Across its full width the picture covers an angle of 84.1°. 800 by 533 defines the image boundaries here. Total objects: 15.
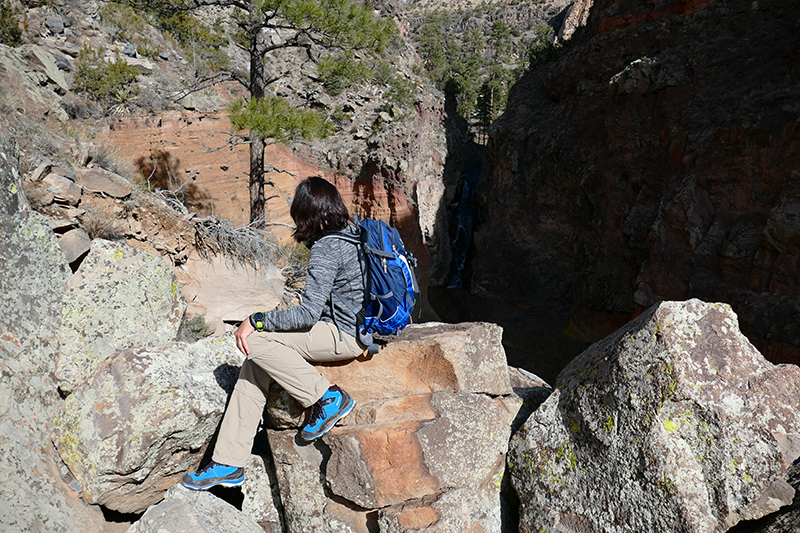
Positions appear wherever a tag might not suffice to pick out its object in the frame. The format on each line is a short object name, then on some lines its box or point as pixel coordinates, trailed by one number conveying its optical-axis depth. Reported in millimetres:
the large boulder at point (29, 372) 2408
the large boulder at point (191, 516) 2248
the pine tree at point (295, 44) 5648
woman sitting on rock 2402
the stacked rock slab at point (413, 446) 2537
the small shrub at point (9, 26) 7679
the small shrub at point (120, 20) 9828
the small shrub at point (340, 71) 6553
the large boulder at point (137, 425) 2619
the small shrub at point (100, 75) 7688
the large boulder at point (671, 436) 1902
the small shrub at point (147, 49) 9711
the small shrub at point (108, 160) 4704
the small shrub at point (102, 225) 3607
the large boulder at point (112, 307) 2920
